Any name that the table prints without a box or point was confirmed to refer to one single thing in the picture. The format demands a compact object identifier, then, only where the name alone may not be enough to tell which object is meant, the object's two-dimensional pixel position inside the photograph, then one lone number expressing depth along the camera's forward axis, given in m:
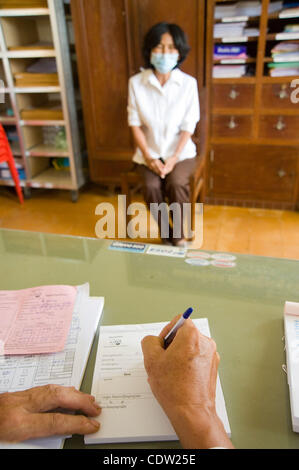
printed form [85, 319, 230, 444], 0.62
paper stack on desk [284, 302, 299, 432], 0.63
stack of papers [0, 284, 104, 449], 0.72
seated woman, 2.19
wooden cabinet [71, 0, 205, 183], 2.37
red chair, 2.75
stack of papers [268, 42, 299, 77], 2.27
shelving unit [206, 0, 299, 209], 2.34
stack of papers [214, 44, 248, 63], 2.36
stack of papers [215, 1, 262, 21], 2.29
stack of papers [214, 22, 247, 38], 2.31
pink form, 0.80
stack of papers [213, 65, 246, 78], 2.41
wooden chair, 2.25
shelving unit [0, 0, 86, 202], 2.57
